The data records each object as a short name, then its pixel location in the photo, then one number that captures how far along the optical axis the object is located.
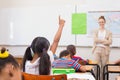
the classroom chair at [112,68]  3.68
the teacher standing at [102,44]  4.63
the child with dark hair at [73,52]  4.08
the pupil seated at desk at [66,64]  2.93
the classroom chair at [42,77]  2.01
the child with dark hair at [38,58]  2.22
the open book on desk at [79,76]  2.52
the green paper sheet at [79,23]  5.57
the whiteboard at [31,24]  5.66
